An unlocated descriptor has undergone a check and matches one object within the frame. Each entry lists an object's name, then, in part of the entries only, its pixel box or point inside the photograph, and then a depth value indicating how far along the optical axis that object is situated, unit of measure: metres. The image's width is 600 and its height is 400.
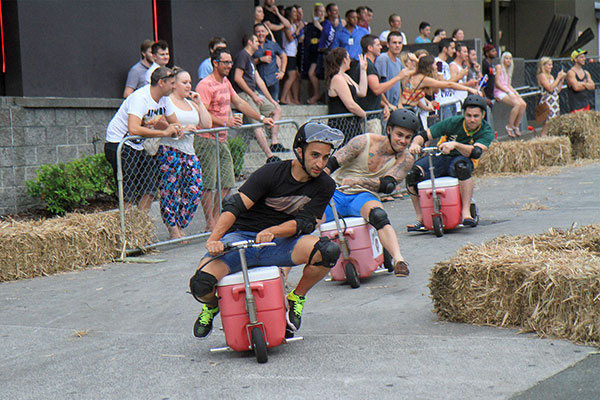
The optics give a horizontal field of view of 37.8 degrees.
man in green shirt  9.45
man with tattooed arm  7.39
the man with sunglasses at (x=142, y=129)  8.95
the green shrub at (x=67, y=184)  10.55
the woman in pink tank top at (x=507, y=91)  17.52
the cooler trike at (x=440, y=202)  9.33
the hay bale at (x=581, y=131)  16.75
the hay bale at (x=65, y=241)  8.01
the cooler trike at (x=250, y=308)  5.17
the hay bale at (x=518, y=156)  14.74
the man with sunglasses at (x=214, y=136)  9.92
